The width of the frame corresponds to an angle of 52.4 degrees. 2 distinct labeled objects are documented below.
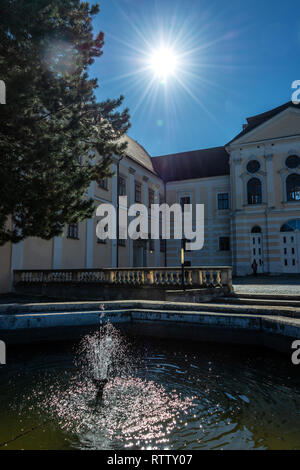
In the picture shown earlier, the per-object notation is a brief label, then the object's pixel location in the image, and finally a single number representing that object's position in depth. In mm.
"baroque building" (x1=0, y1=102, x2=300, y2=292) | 21703
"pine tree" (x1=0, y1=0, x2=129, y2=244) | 6941
